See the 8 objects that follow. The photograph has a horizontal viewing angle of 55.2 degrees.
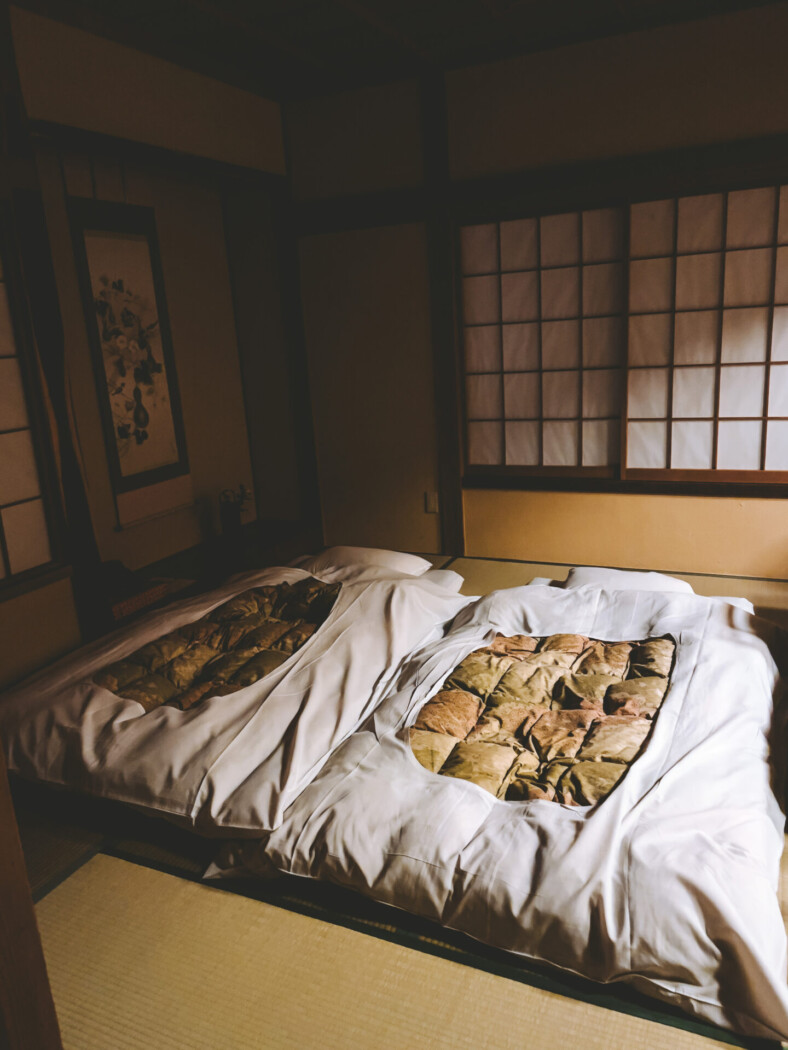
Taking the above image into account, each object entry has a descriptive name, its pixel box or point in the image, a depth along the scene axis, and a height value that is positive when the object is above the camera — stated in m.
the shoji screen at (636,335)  3.98 +0.01
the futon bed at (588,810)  1.58 -1.14
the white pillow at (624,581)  3.23 -1.04
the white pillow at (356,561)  3.67 -1.00
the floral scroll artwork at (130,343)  4.13 +0.14
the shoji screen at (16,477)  3.30 -0.45
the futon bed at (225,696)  2.18 -1.10
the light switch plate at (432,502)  4.94 -0.98
